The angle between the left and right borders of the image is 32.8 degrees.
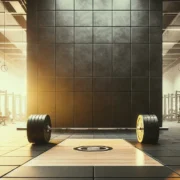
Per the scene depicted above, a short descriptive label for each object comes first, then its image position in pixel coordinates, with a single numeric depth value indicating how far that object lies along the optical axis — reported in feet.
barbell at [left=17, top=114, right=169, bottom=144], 18.08
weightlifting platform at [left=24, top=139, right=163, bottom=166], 11.84
